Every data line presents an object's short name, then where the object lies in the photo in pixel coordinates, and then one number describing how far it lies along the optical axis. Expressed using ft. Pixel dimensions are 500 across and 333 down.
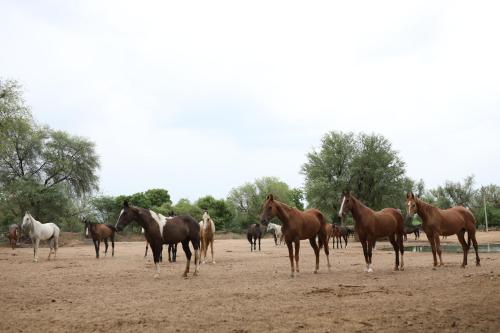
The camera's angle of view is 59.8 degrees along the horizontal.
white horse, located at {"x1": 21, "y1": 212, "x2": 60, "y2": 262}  72.90
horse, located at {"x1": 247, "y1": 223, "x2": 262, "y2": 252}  104.62
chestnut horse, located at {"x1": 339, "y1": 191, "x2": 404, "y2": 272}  45.60
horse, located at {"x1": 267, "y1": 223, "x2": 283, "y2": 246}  132.46
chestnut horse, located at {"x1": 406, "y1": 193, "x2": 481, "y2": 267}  48.03
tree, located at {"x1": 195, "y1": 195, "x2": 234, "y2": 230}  294.87
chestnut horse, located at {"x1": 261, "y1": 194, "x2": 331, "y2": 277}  44.67
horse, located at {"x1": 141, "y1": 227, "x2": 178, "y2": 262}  64.71
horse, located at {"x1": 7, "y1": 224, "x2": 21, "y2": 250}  120.15
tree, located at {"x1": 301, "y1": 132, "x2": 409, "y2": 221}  133.08
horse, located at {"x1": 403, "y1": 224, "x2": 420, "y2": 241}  139.44
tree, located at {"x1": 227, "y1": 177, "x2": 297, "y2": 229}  350.64
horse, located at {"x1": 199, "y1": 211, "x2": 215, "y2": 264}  61.67
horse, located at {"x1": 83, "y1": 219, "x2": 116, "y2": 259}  78.89
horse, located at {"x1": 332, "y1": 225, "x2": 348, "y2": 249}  106.93
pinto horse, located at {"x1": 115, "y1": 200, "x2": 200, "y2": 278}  45.32
